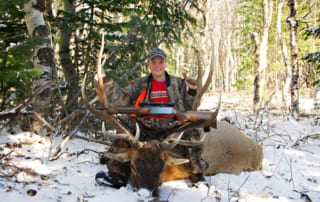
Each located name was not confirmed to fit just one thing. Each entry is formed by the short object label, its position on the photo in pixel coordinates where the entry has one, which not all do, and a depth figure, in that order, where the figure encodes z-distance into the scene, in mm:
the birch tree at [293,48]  11281
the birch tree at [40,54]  6266
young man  4785
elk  4238
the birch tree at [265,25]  19031
